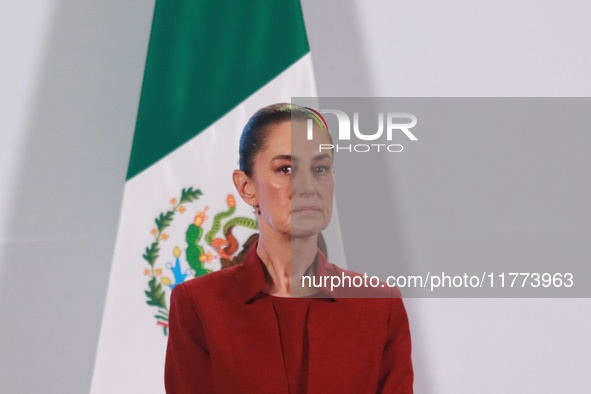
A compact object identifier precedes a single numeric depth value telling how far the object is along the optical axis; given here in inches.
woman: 207.2
